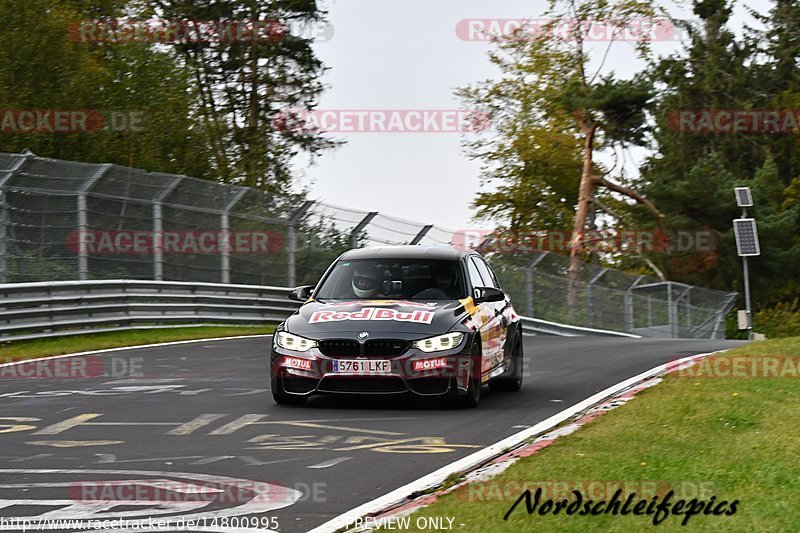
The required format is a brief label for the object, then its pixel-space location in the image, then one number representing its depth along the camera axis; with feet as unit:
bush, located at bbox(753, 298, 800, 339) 204.13
